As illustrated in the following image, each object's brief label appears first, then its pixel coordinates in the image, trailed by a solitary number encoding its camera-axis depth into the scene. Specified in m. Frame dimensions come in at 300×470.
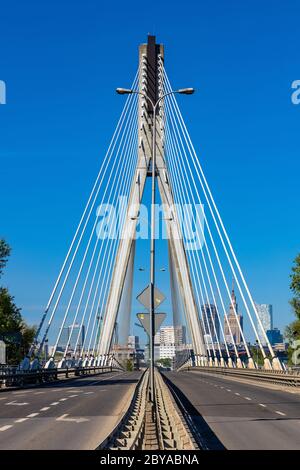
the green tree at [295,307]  70.81
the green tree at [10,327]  76.88
